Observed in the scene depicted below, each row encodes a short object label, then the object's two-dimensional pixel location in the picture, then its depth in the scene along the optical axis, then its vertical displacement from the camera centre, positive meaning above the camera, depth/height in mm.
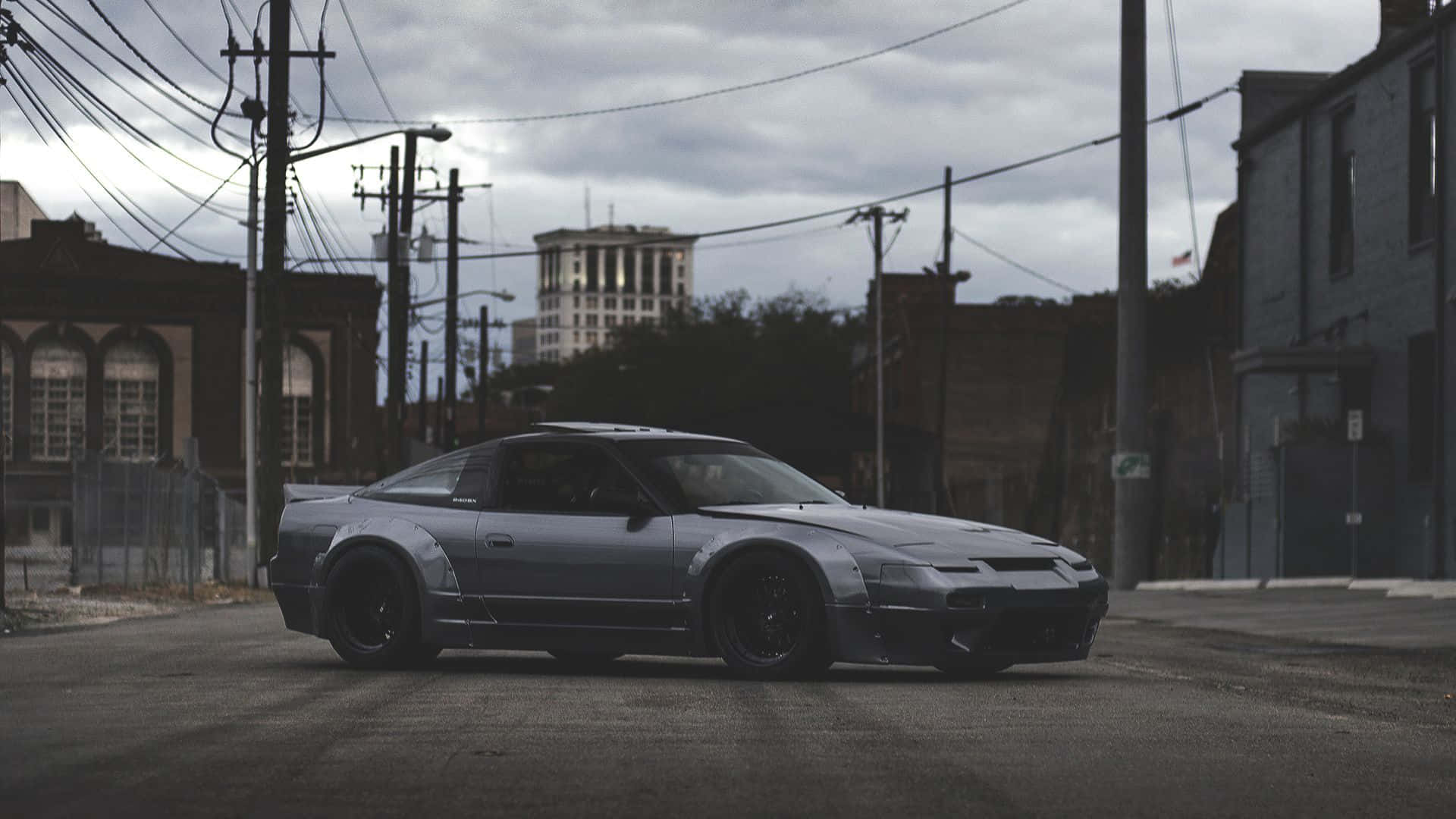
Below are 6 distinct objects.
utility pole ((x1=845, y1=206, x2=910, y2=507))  56094 +2643
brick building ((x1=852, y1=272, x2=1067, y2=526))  70562 +1572
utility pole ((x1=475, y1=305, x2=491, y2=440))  69562 +2446
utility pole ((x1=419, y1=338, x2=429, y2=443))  70750 +2050
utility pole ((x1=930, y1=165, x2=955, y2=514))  55531 +553
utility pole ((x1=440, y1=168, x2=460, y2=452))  52594 +3916
